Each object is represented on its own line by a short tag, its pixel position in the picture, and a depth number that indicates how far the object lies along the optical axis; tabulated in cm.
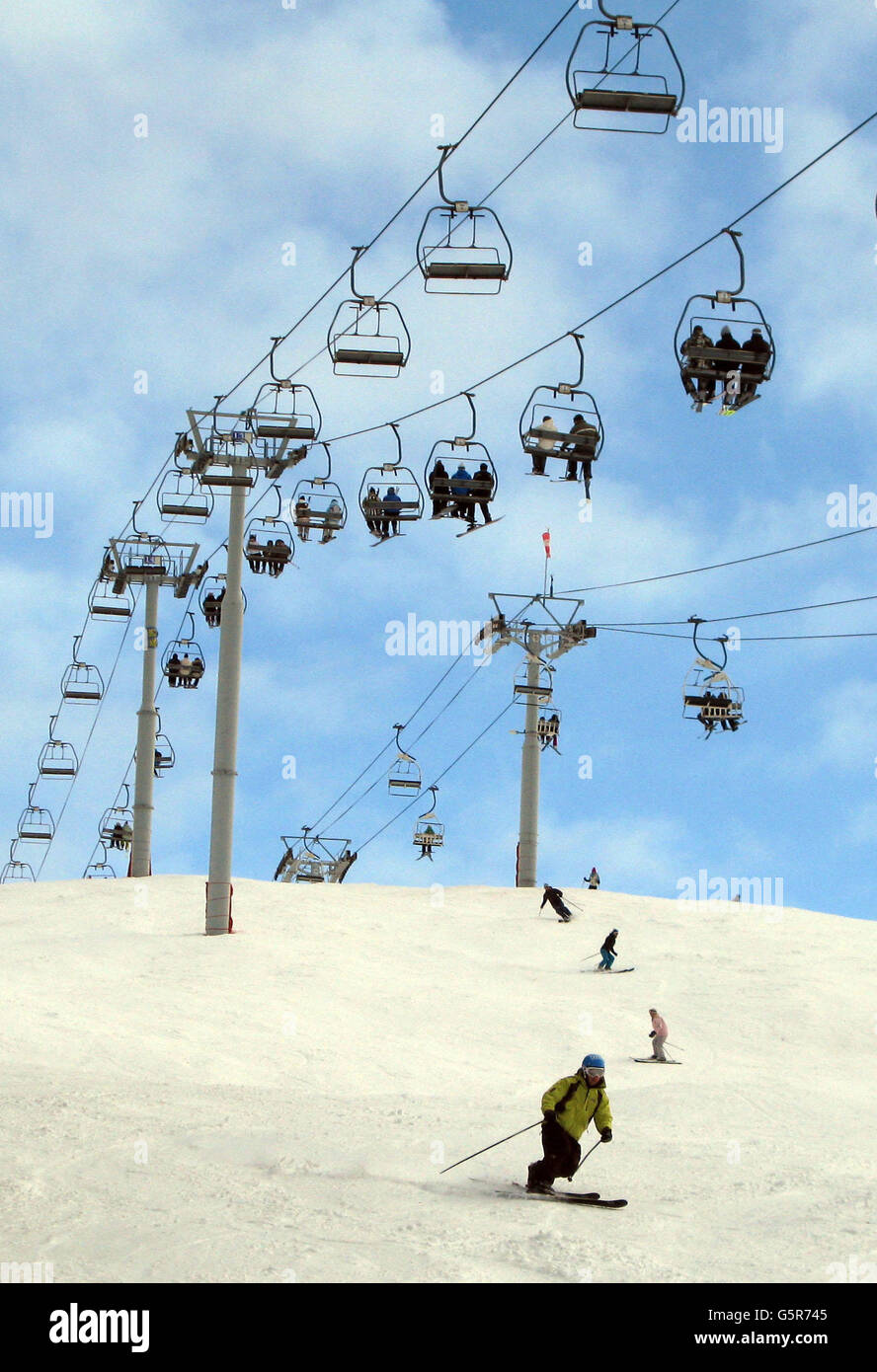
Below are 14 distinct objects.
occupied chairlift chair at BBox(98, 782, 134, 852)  5284
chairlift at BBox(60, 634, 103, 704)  4875
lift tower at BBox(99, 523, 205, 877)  4419
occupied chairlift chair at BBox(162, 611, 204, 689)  4453
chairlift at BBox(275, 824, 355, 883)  5350
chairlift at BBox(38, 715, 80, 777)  5247
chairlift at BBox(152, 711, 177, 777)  4677
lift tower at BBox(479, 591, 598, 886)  4597
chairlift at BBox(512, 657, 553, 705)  4678
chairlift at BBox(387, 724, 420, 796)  4788
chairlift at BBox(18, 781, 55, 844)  5450
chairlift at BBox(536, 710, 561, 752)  4662
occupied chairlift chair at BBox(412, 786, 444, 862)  5103
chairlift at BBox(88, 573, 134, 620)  4862
